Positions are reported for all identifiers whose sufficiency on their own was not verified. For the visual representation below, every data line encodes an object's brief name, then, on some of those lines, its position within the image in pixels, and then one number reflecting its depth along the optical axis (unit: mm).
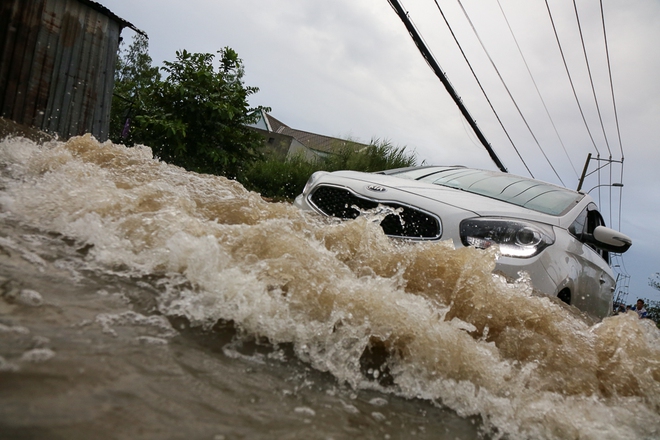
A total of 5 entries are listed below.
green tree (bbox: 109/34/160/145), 12555
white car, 3865
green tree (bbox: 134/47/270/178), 11867
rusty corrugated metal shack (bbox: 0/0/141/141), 9070
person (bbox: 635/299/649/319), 16859
